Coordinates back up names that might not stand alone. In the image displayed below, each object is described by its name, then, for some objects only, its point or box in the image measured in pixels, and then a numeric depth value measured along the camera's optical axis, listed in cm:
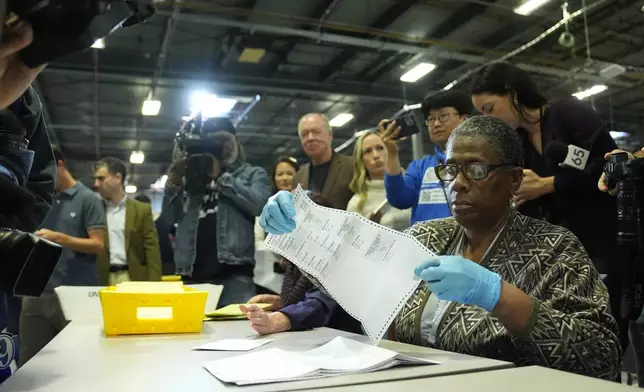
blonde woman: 255
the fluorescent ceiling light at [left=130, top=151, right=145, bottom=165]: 1207
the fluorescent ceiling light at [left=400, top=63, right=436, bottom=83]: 687
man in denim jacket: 240
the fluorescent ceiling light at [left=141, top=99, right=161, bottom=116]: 845
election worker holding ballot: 106
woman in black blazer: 175
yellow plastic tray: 144
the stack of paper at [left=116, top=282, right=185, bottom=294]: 149
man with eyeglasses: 219
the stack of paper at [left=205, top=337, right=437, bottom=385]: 86
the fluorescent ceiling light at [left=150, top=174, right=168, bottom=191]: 1500
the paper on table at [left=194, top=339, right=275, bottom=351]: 119
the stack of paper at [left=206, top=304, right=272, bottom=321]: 177
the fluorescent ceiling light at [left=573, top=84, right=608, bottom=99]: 780
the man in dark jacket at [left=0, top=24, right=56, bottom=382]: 81
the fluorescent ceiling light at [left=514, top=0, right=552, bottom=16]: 514
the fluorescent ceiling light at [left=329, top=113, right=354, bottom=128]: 981
